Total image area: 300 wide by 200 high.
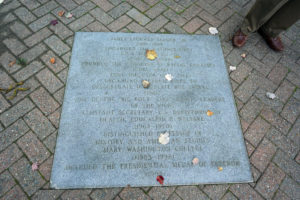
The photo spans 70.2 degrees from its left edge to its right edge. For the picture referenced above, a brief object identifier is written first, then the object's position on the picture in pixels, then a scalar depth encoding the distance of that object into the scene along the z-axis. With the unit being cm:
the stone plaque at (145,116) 220
